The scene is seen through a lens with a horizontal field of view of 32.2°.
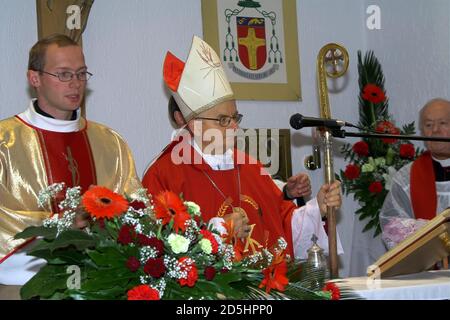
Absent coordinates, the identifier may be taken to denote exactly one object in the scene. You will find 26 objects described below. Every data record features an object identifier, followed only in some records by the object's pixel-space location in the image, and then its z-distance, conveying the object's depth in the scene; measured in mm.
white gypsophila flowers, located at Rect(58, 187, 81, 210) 2357
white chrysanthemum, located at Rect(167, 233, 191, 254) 2234
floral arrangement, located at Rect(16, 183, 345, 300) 2191
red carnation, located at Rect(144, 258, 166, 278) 2168
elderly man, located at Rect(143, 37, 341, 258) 4223
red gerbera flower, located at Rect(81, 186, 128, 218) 2248
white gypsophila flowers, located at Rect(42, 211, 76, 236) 2268
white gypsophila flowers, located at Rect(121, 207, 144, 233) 2282
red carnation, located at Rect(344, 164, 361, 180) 6223
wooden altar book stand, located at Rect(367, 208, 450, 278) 3355
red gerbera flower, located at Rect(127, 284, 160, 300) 2115
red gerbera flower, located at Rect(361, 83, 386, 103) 6352
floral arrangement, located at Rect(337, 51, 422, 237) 6129
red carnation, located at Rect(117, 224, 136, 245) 2216
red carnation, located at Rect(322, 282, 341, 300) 2650
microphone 3205
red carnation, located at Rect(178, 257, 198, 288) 2199
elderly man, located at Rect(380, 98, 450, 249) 5309
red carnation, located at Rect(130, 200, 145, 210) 2365
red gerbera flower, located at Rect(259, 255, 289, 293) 2396
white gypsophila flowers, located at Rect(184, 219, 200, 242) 2342
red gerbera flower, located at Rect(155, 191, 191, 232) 2311
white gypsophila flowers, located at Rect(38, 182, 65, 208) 2420
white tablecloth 3104
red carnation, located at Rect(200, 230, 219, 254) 2348
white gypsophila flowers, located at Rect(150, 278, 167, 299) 2203
